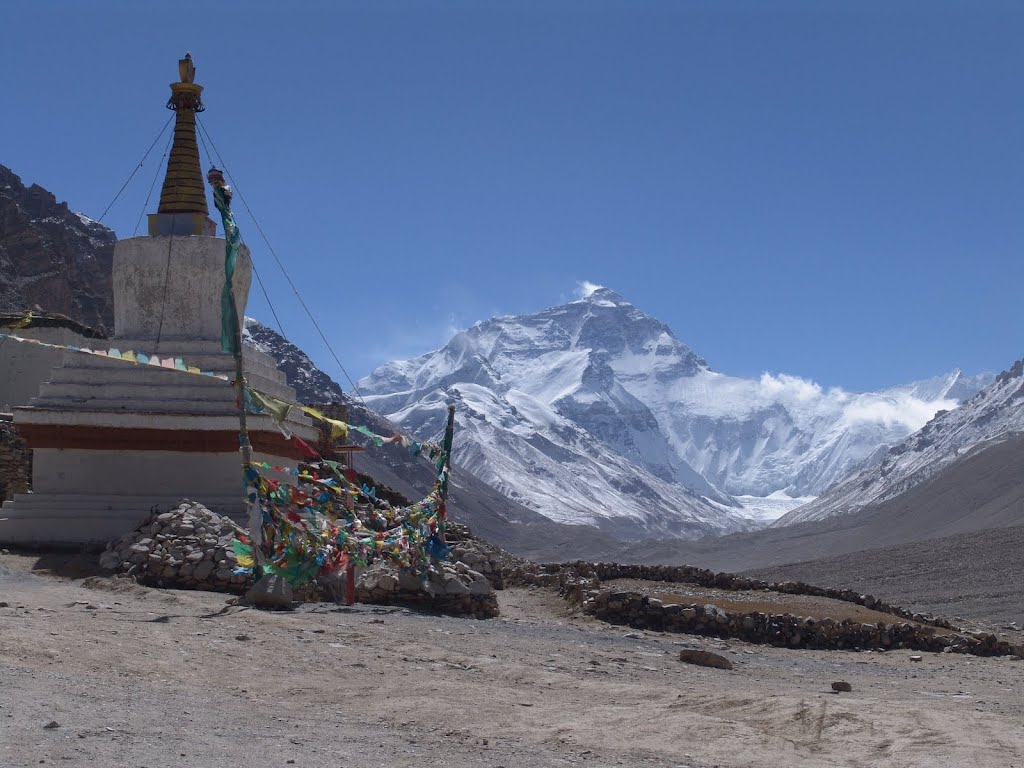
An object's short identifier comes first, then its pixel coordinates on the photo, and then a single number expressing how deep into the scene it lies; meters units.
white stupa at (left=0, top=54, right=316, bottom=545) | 16.81
